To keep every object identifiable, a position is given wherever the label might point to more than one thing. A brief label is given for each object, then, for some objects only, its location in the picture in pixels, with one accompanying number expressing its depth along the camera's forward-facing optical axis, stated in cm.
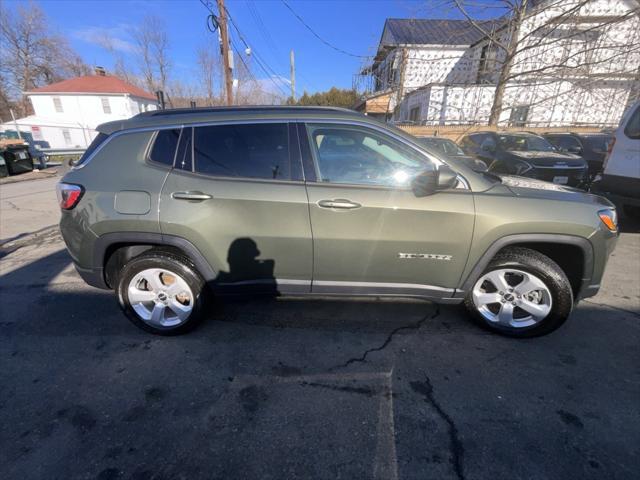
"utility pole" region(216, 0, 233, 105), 1238
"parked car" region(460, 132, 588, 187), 713
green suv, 231
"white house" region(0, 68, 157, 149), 3120
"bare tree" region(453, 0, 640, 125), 1177
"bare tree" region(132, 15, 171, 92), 4072
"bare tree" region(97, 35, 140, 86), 4206
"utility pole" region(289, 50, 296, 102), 2703
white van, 446
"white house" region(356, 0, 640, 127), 1434
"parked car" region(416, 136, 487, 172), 908
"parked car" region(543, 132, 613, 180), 878
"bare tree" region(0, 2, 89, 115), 3747
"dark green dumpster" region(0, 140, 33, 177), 1219
